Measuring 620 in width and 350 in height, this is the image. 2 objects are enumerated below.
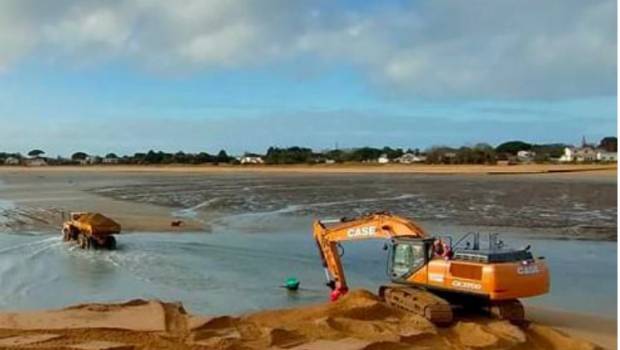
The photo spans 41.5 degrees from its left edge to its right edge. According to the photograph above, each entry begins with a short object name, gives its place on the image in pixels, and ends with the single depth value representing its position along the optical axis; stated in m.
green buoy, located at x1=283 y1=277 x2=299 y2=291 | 18.28
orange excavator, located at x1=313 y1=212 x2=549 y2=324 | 13.48
